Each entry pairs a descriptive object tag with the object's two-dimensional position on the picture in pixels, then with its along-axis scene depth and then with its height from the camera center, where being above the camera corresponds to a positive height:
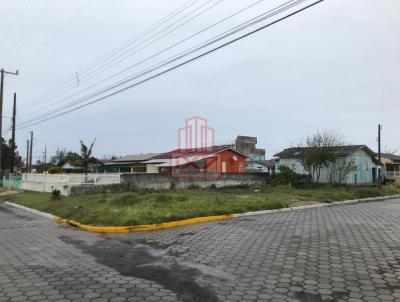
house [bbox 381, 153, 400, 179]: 50.87 +1.55
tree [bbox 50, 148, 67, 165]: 92.49 +4.57
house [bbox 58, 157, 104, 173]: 54.94 +1.08
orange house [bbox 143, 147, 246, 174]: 40.66 +1.67
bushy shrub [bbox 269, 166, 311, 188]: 30.50 -0.17
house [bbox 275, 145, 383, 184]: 33.75 +1.39
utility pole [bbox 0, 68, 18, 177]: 36.43 +8.40
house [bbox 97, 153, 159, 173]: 53.56 +1.50
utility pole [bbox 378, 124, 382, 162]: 46.31 +4.79
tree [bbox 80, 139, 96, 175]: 29.40 +1.63
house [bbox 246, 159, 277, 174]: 58.76 +1.77
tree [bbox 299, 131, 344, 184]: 30.91 +1.81
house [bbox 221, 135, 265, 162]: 66.19 +5.49
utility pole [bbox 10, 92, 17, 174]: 37.72 +3.73
